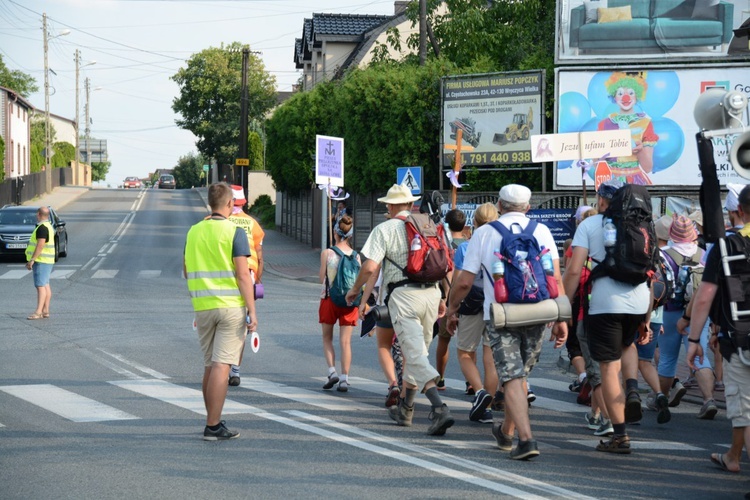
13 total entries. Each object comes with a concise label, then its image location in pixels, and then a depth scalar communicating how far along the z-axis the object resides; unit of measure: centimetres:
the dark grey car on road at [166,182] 9488
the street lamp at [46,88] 6506
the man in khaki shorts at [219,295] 709
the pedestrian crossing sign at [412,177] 2202
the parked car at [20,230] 2681
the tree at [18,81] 9750
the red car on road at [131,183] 10650
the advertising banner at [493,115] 2417
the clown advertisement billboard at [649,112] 2219
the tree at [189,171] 12138
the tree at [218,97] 7531
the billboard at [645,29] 2219
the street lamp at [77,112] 8838
